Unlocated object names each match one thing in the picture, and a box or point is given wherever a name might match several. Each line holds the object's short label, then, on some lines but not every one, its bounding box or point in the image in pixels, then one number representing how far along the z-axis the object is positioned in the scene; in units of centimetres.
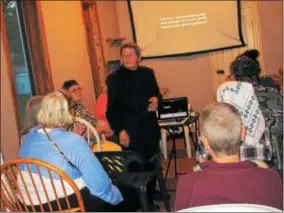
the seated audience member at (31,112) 207
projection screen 641
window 389
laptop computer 323
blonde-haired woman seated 194
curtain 414
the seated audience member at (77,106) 279
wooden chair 186
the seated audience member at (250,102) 219
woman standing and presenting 277
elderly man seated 135
